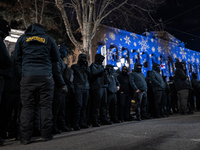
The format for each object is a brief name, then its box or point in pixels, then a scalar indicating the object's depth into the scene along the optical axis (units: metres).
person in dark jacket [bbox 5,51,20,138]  3.68
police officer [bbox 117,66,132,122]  5.84
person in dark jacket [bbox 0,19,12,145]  2.79
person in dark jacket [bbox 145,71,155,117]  6.95
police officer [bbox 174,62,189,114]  6.65
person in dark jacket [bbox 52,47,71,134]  3.26
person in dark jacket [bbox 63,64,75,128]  4.26
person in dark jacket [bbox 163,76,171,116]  8.16
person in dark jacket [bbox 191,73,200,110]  9.47
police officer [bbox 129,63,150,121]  5.80
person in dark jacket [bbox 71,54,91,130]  4.27
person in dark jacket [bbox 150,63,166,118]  6.38
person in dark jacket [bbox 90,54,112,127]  4.67
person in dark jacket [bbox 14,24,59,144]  2.61
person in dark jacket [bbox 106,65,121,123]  5.29
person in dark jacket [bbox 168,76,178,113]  8.57
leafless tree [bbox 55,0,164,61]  9.98
